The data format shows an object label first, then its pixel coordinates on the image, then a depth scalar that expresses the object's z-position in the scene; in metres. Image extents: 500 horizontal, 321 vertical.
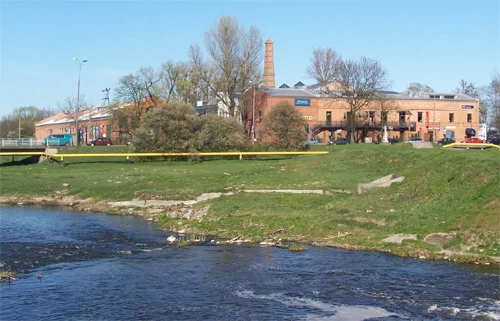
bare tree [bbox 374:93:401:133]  88.63
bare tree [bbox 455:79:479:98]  123.56
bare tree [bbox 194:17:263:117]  77.88
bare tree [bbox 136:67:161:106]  86.25
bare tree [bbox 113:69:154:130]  85.12
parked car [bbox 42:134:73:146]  84.70
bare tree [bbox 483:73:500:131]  87.25
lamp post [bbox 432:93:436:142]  91.21
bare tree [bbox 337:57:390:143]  84.50
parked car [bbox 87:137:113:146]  83.74
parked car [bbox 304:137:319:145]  80.31
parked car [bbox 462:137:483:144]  68.00
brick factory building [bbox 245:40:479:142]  87.44
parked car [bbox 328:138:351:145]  82.94
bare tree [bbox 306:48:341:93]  109.06
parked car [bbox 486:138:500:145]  74.75
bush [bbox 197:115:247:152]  55.22
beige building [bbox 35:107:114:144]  103.18
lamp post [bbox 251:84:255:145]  83.19
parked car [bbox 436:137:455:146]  77.88
